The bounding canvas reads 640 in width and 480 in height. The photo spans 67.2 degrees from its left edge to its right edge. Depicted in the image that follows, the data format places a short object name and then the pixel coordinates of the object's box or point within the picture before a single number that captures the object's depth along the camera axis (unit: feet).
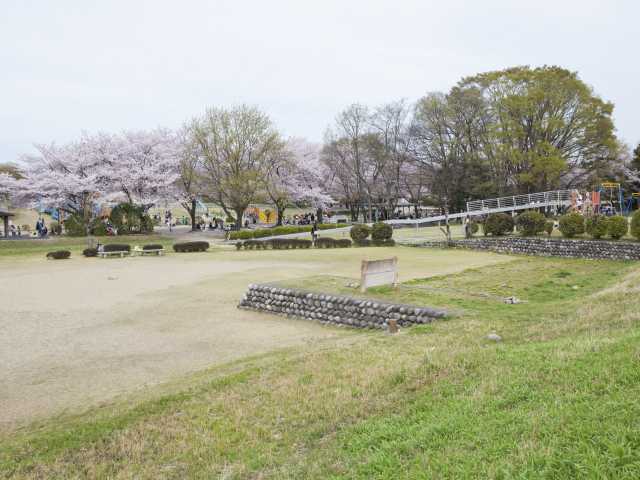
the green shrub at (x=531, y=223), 79.41
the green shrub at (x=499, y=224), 85.97
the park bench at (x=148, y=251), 91.15
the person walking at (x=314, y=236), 100.71
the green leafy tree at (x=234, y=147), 128.88
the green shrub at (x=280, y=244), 98.53
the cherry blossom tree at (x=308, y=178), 157.48
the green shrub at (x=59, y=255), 84.66
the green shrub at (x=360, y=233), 100.99
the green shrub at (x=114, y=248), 89.10
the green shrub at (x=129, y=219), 122.11
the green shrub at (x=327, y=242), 97.91
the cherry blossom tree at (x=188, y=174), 139.13
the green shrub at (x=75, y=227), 114.93
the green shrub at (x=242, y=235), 112.88
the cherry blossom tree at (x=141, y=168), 126.62
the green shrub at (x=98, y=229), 117.80
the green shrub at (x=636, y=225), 64.08
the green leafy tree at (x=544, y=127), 111.86
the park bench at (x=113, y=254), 88.07
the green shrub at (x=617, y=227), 67.92
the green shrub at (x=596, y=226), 69.36
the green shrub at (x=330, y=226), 133.21
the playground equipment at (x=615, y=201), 111.98
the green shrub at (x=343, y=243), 98.48
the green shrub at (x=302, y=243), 99.25
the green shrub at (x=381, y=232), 98.84
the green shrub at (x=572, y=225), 72.69
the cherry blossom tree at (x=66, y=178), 118.73
